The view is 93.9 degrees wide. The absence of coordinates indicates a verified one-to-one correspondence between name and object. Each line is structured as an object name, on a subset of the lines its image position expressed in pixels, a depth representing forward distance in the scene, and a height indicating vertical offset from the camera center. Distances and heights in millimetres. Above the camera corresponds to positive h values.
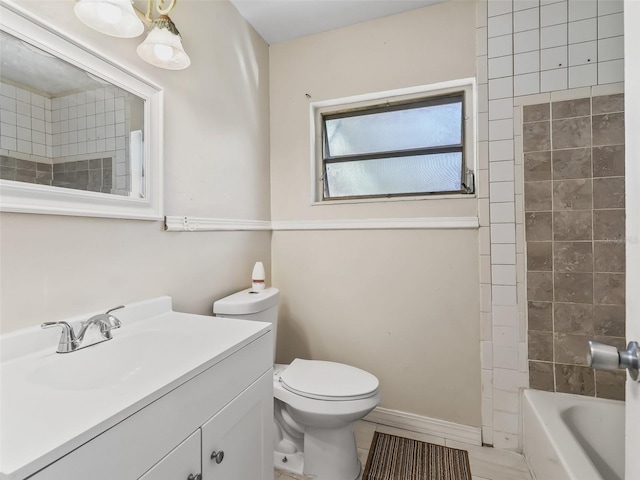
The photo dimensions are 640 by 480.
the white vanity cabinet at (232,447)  671 -545
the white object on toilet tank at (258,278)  1592 -207
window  1736 +555
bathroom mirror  788 +351
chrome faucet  812 -252
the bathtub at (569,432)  1141 -820
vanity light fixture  878 +684
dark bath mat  1381 -1095
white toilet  1261 -720
